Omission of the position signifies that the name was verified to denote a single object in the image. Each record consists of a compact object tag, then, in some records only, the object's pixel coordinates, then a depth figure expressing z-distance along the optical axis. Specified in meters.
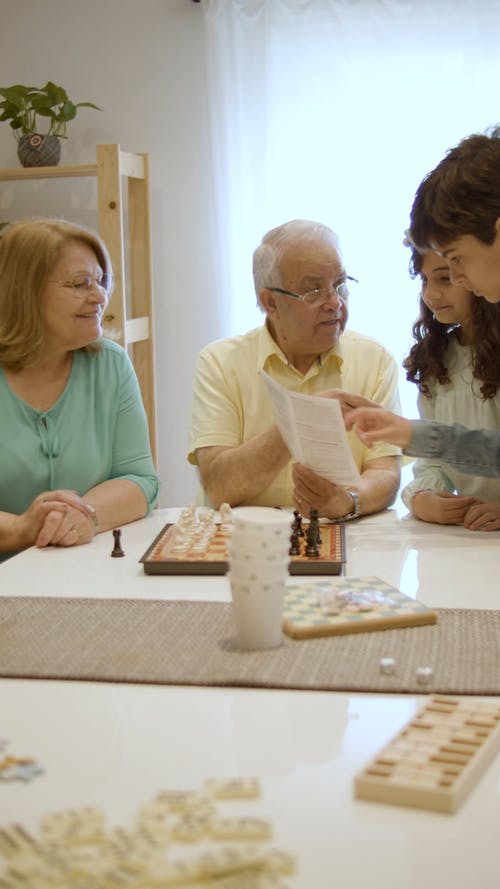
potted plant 4.14
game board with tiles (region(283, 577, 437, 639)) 1.54
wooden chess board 1.94
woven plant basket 4.21
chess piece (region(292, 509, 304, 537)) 2.10
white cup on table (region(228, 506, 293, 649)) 1.41
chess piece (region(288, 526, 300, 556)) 1.99
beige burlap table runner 1.38
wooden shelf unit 4.05
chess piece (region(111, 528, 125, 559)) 2.10
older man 2.65
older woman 2.54
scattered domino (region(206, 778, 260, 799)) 1.06
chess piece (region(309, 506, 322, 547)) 2.03
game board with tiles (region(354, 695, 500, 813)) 1.04
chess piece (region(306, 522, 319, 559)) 1.98
